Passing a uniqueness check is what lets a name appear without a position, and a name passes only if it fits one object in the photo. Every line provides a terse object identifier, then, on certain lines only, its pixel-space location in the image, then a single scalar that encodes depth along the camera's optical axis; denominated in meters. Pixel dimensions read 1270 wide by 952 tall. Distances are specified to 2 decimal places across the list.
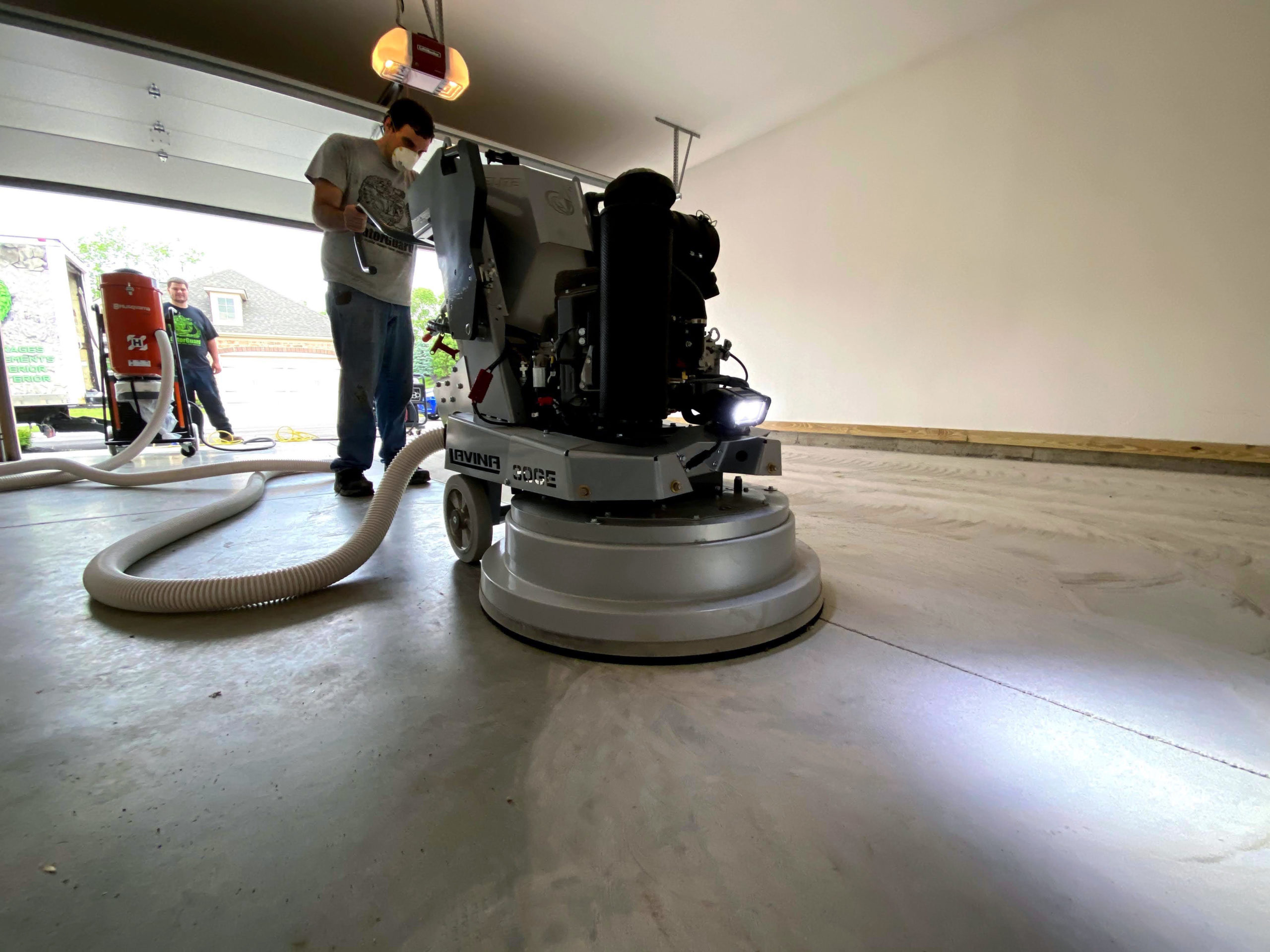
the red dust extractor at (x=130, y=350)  3.84
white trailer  6.11
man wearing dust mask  2.03
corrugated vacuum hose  1.09
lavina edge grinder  0.94
